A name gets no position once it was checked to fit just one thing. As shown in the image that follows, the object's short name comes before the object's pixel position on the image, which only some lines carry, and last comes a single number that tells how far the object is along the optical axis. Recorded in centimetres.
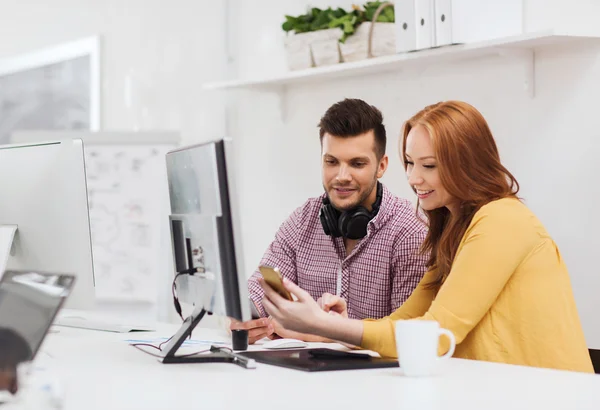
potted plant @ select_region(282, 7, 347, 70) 332
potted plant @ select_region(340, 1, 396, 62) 311
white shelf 263
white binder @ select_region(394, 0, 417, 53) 282
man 247
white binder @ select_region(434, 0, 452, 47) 274
